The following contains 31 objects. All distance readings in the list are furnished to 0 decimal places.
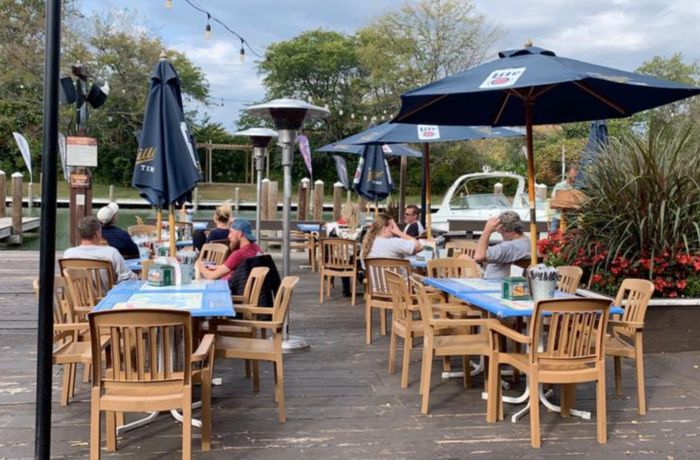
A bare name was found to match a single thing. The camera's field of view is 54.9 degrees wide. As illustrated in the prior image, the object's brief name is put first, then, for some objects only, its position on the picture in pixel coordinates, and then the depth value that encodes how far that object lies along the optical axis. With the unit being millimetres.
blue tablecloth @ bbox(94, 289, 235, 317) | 3539
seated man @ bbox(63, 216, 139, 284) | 4840
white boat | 13328
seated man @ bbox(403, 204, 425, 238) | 8312
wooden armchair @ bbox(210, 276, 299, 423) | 3748
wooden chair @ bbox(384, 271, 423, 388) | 4410
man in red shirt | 4973
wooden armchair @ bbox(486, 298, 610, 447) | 3393
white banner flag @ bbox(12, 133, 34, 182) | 14297
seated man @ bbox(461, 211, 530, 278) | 4938
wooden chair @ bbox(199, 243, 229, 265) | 6352
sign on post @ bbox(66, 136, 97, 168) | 9281
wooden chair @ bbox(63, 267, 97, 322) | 4199
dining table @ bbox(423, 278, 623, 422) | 3732
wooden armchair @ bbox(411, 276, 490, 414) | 3982
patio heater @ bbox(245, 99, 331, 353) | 5406
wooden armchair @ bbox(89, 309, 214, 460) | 2824
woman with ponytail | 6500
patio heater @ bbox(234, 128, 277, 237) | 9516
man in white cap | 6062
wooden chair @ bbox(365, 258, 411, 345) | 5746
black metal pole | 2145
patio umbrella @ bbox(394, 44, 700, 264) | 4023
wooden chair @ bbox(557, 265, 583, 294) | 4703
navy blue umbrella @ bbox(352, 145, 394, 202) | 9480
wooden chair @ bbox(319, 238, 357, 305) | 7738
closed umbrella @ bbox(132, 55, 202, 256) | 4887
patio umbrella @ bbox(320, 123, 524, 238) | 7371
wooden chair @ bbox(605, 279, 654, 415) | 4012
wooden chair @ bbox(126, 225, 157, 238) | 8695
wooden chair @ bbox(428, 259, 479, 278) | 5383
